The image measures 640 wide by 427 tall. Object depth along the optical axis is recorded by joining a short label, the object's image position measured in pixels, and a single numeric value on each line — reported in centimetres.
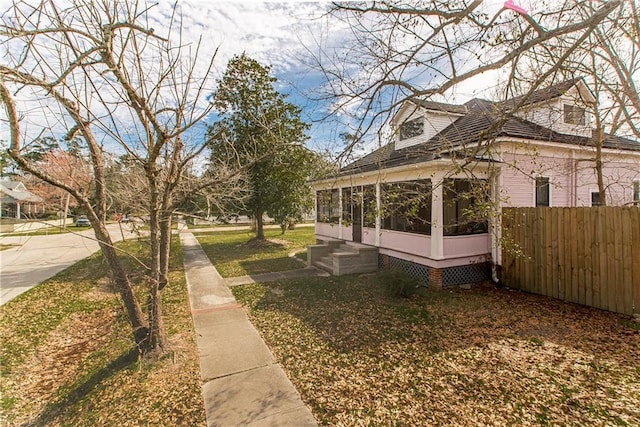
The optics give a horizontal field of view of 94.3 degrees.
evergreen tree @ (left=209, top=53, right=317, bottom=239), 1465
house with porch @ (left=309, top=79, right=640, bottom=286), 786
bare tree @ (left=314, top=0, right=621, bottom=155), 358
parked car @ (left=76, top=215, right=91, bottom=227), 3181
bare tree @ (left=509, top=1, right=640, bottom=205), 421
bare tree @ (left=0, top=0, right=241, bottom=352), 287
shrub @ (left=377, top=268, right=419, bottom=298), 706
